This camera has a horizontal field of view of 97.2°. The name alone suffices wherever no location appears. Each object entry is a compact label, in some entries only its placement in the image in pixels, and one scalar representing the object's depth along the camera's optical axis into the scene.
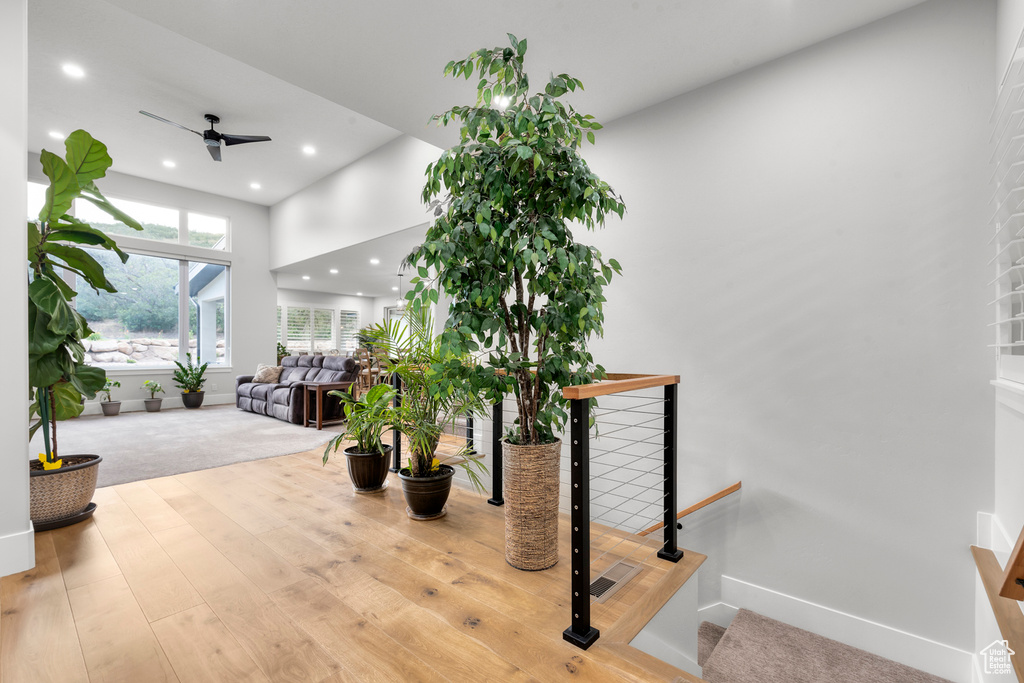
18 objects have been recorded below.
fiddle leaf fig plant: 2.30
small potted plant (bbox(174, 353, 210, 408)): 7.38
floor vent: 1.83
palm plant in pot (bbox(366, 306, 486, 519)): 2.50
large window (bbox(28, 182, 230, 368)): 6.93
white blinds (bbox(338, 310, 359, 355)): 12.45
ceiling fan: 4.94
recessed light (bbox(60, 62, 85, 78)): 4.21
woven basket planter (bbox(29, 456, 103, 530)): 2.38
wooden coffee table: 5.64
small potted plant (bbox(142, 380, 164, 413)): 7.07
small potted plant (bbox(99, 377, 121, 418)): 6.66
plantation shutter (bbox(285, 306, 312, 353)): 11.37
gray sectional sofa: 6.02
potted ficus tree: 1.85
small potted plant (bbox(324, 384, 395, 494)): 2.71
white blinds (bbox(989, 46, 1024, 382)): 1.72
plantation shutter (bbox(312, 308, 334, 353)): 11.92
